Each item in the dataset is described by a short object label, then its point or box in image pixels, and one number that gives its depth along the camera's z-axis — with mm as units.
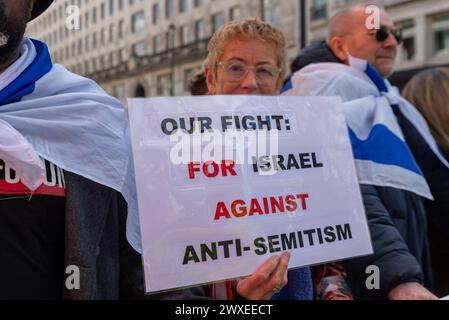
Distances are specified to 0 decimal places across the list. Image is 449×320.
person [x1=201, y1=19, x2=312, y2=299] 1790
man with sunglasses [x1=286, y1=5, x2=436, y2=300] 1615
